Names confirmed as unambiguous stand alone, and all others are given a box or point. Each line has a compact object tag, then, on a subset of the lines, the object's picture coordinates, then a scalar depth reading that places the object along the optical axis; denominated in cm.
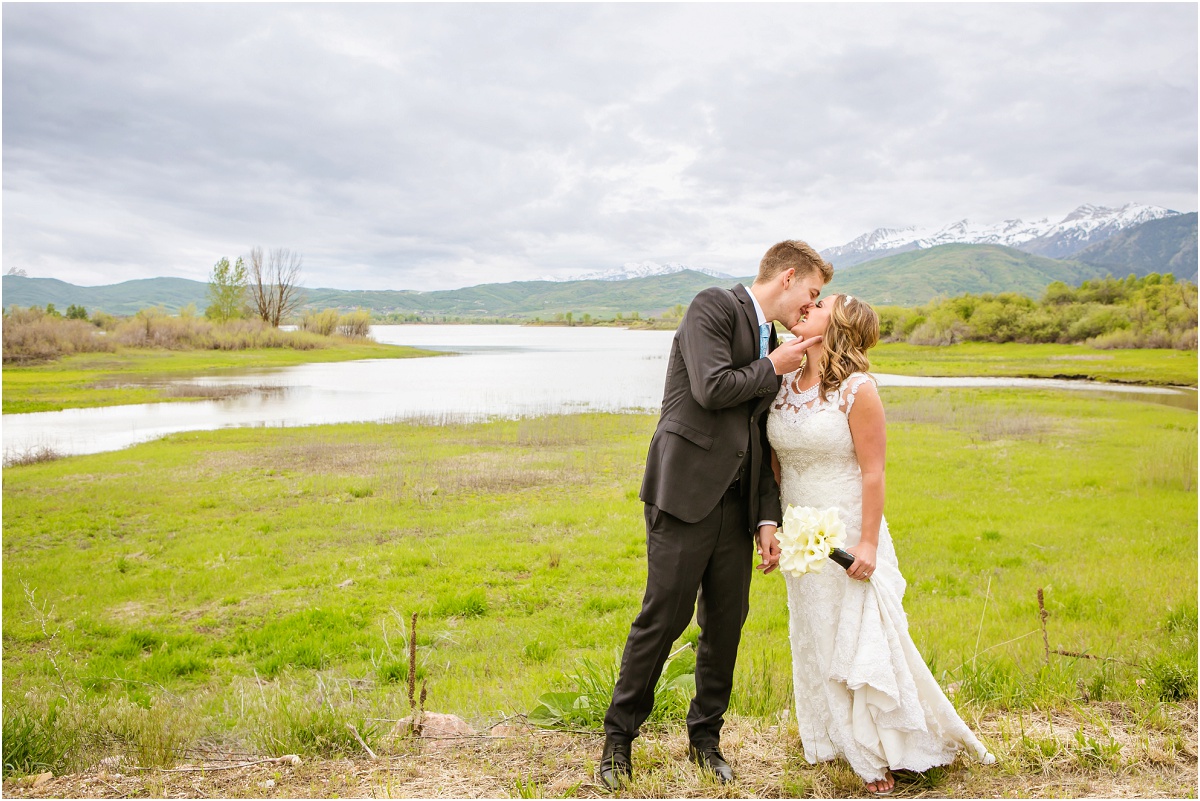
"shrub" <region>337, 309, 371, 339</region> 9869
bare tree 8969
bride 352
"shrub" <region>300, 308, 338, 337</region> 9262
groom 349
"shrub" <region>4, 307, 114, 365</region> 5250
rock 448
